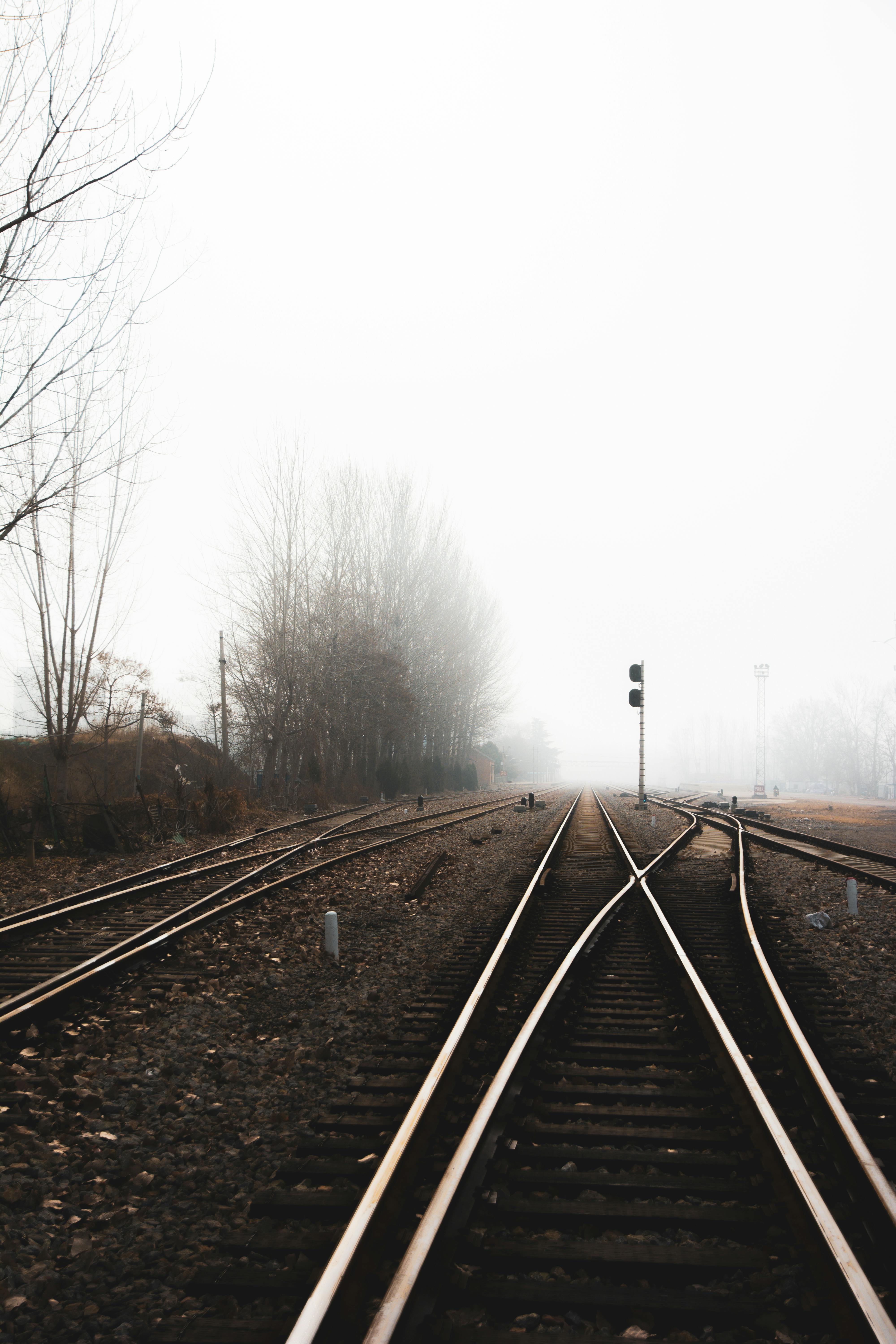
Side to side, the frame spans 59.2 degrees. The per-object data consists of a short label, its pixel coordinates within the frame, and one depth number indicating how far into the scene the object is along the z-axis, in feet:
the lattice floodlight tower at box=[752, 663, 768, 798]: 200.85
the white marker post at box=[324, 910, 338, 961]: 23.00
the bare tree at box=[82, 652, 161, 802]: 78.48
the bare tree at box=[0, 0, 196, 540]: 21.04
